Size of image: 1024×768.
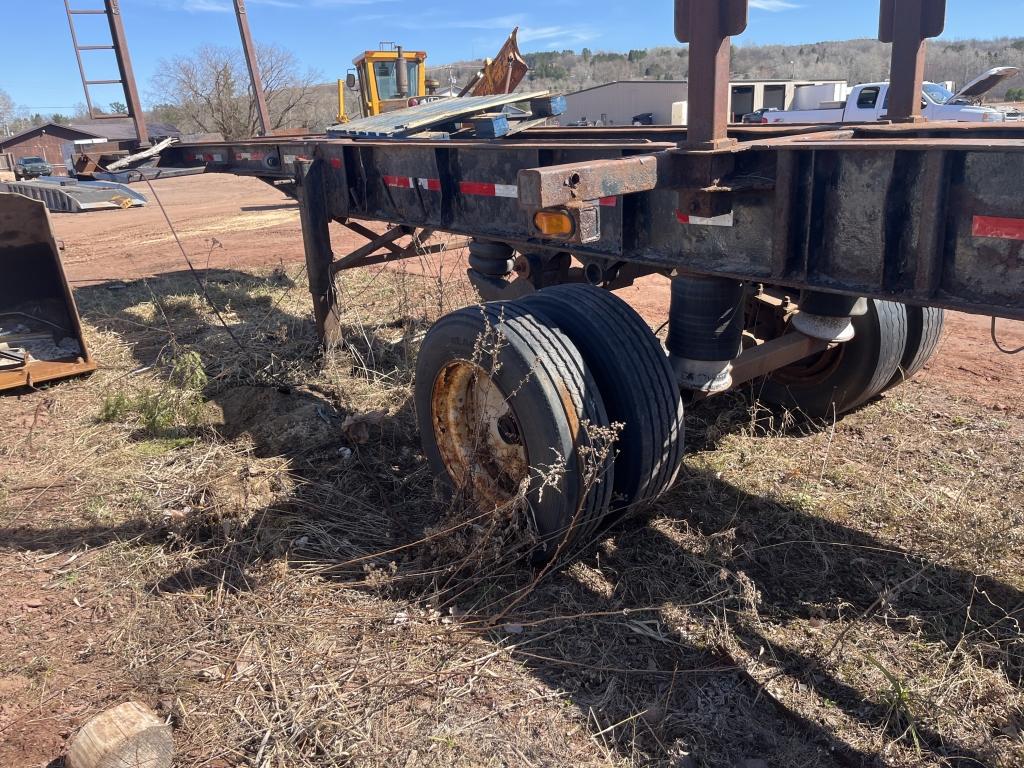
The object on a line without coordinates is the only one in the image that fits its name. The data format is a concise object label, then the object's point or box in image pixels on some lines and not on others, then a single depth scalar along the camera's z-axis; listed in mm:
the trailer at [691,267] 2344
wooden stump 2197
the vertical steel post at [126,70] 8031
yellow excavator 16505
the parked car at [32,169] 25958
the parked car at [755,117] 21712
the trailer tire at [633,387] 3016
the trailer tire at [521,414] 2877
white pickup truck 16828
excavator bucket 5617
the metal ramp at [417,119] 5336
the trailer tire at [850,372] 4184
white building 35625
